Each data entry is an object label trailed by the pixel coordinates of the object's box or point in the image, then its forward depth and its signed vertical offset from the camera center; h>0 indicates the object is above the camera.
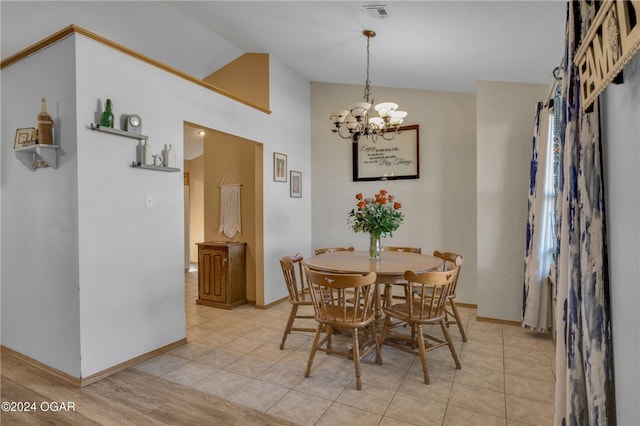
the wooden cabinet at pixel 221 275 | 4.50 -0.88
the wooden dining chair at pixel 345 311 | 2.43 -0.80
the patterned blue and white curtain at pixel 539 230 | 3.22 -0.22
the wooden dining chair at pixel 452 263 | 3.00 -0.53
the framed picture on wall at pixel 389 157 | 4.75 +0.70
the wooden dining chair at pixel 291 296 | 3.11 -0.82
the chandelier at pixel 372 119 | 3.03 +0.81
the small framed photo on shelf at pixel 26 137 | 2.66 +0.55
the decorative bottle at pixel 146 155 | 2.86 +0.43
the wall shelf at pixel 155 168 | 2.85 +0.34
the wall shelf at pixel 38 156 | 2.54 +0.40
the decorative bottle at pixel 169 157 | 3.08 +0.45
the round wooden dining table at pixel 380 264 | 2.75 -0.50
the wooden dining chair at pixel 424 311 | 2.51 -0.81
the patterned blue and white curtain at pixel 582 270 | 1.23 -0.24
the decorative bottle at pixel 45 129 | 2.53 +0.57
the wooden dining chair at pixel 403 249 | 4.04 -0.50
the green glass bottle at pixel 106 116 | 2.59 +0.68
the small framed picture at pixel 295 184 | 4.99 +0.33
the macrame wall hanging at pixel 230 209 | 4.82 -0.02
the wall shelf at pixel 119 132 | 2.55 +0.57
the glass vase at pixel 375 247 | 3.31 -0.38
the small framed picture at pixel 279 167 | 4.62 +0.54
